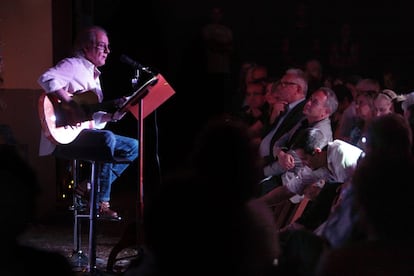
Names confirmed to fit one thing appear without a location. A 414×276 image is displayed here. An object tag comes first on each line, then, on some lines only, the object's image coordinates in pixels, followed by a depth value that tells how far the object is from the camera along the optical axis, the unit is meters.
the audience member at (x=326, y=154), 7.10
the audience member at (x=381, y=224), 3.46
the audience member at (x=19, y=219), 3.43
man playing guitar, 7.38
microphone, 7.09
